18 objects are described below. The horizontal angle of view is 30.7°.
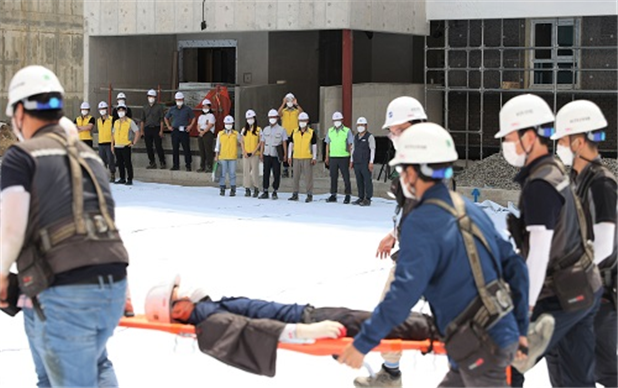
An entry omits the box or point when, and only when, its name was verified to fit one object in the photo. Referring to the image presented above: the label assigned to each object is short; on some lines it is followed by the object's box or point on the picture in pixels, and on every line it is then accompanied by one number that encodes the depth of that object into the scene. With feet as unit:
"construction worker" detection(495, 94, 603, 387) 18.42
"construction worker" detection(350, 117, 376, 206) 64.95
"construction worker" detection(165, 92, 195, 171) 77.41
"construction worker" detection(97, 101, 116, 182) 77.51
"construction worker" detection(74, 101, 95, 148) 76.84
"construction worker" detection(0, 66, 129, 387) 16.72
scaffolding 78.48
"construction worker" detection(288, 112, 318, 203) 68.44
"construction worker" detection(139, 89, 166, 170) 79.56
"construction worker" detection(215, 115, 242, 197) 71.26
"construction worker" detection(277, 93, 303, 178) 74.08
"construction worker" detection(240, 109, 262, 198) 70.74
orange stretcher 19.53
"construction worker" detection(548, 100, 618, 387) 19.89
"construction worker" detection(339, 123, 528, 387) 16.17
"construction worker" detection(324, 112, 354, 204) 66.74
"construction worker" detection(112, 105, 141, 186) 76.54
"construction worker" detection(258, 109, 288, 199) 69.10
